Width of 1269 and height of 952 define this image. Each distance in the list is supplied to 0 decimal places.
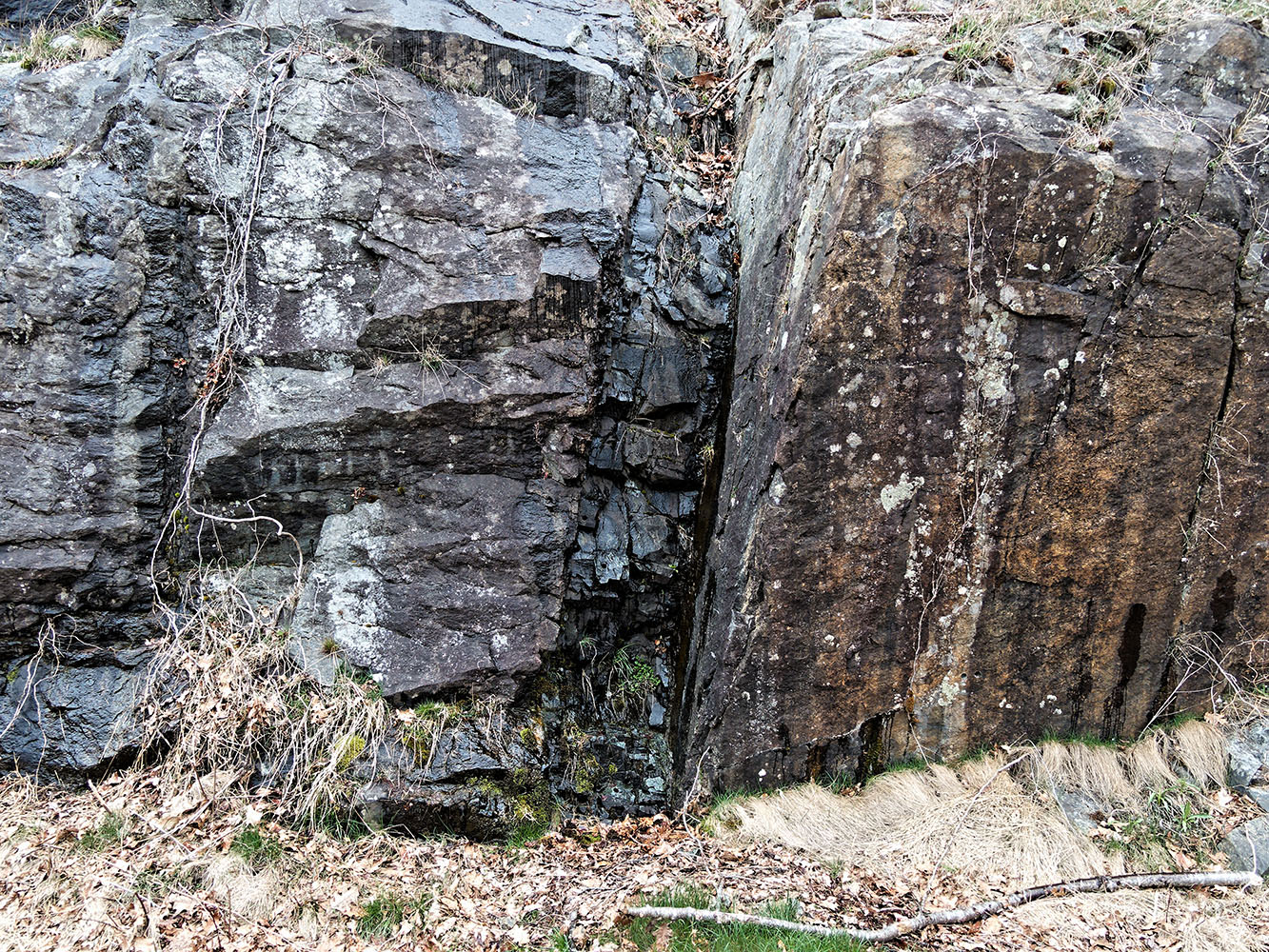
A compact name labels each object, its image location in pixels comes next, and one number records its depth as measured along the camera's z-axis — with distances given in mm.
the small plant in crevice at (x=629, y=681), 4855
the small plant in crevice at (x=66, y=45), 5340
